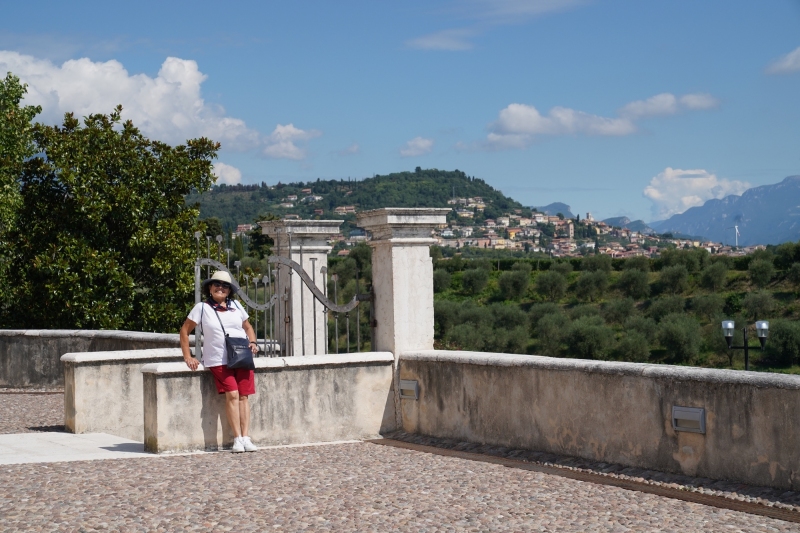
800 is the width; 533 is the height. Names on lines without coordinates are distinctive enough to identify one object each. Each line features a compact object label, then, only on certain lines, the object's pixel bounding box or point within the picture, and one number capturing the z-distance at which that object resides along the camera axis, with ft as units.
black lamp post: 78.19
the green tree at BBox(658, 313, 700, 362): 196.95
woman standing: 25.18
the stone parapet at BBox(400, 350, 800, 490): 19.43
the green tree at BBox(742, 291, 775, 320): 209.15
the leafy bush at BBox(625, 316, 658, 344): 209.36
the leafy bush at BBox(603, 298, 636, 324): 230.23
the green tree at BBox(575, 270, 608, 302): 250.16
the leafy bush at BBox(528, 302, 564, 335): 232.32
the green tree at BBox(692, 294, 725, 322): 218.38
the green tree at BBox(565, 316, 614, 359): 206.08
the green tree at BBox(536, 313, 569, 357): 214.28
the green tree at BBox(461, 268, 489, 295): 257.75
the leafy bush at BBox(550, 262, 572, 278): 262.67
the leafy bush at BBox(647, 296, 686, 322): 225.35
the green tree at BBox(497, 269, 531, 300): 254.68
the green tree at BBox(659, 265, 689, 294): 240.32
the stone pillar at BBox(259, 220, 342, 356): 32.07
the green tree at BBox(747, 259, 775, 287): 225.56
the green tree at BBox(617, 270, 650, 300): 244.42
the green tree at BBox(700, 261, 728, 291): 233.14
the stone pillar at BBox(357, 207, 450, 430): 28.17
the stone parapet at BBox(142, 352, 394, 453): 25.11
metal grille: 28.66
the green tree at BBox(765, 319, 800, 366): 179.52
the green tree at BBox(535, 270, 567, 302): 253.03
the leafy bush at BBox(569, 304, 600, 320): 232.53
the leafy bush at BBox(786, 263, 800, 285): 217.77
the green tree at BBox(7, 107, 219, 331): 52.34
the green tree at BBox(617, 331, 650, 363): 202.39
